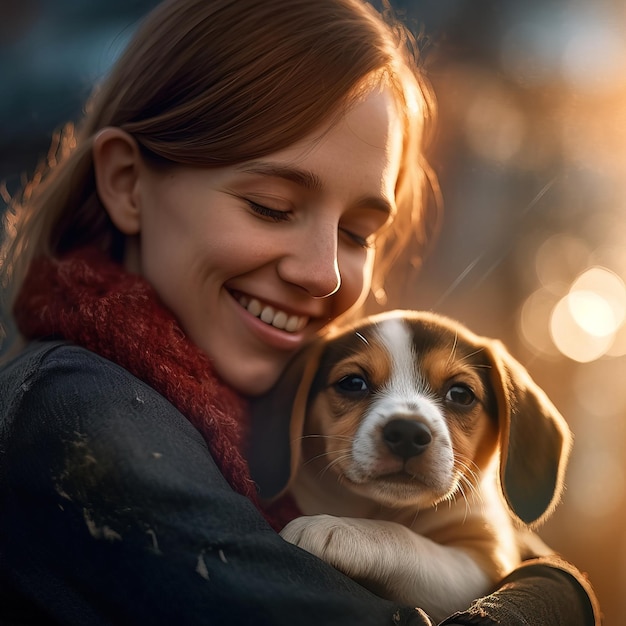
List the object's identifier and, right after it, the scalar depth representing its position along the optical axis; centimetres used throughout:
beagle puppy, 97
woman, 74
